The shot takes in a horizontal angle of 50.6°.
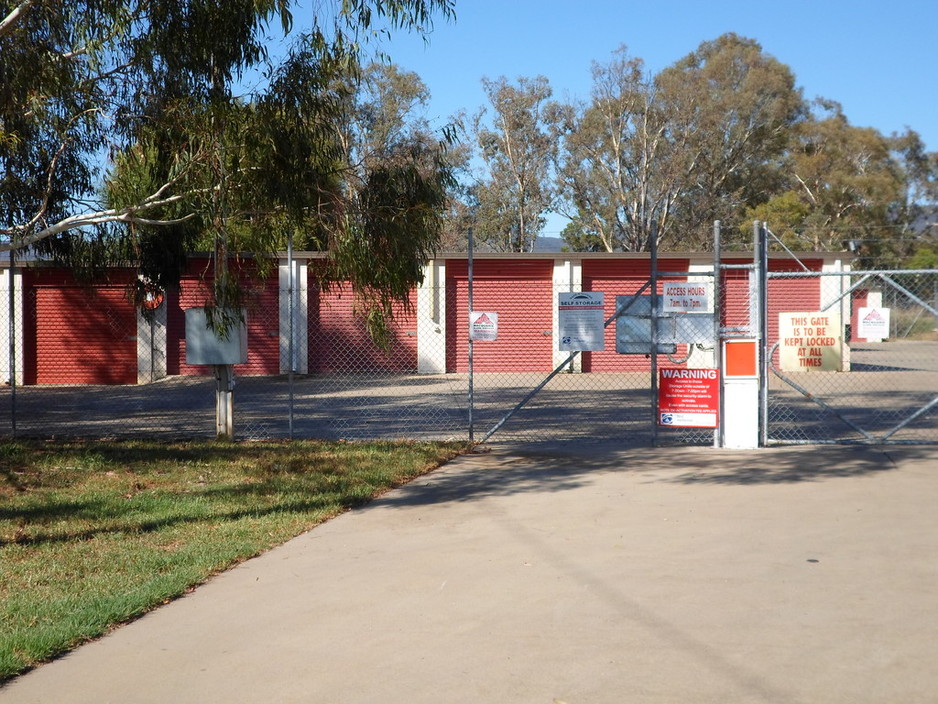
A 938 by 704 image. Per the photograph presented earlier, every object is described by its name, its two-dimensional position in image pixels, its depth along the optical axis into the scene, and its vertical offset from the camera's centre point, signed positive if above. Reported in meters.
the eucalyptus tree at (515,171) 43.03 +7.63
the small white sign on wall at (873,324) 11.00 +0.17
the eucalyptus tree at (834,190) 46.94 +7.44
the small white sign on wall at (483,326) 11.70 +0.17
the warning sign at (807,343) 12.59 -0.05
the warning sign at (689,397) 11.07 -0.64
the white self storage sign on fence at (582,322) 11.43 +0.21
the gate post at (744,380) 11.00 -0.45
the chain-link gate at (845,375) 12.36 -0.83
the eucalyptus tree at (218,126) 10.03 +2.31
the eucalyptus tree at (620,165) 40.94 +7.52
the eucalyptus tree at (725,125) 41.97 +9.46
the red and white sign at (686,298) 11.23 +0.48
